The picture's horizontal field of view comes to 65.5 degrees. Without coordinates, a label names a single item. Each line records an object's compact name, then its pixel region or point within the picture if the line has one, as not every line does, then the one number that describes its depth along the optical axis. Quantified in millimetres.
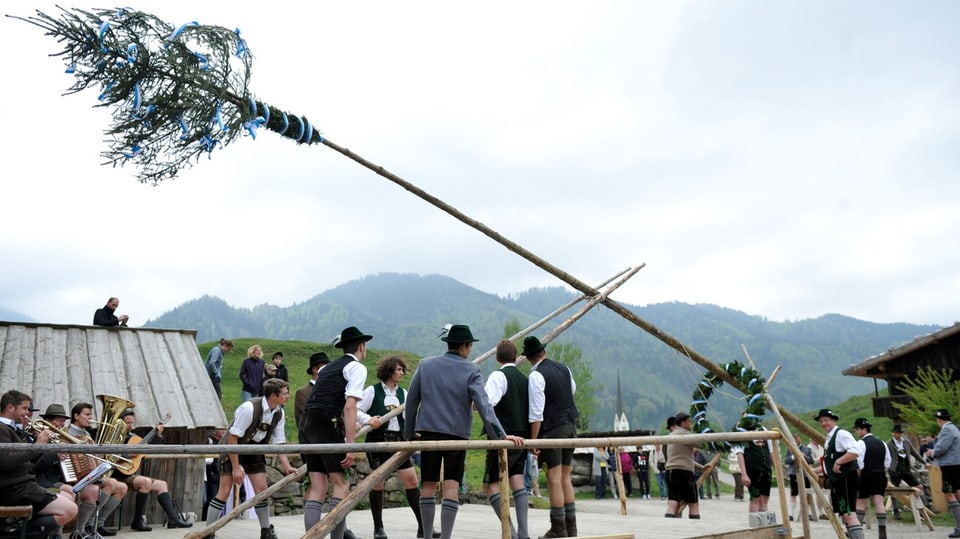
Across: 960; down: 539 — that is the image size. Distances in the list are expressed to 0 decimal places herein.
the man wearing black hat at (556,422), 7445
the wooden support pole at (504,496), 5786
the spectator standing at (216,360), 15312
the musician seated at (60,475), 7102
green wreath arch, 10016
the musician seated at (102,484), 7949
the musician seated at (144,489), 8609
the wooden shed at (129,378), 9922
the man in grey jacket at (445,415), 6047
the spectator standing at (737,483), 21062
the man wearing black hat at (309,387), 7798
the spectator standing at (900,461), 14520
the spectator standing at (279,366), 14798
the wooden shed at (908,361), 23562
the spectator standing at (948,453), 12211
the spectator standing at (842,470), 9891
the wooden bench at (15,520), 5598
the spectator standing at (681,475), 10648
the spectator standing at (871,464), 10703
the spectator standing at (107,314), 12695
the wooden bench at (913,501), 13273
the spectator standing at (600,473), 21828
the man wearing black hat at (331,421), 6281
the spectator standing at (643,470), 22359
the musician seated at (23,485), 5738
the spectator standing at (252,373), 14227
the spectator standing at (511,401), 7188
